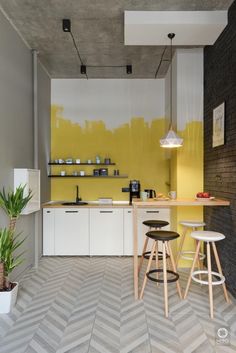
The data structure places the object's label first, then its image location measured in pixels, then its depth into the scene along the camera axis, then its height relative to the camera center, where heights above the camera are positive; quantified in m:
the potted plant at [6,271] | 2.72 -0.96
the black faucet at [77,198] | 5.13 -0.41
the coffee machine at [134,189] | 4.99 -0.24
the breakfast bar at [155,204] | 3.05 -0.31
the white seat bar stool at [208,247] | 2.70 -0.74
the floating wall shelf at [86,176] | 5.09 +0.00
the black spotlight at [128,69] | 4.65 +1.80
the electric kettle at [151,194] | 3.97 -0.26
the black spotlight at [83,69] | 4.64 +1.79
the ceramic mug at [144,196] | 3.39 -0.25
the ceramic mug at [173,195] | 3.49 -0.25
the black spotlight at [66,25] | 3.36 +1.84
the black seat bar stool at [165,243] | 2.72 -0.73
